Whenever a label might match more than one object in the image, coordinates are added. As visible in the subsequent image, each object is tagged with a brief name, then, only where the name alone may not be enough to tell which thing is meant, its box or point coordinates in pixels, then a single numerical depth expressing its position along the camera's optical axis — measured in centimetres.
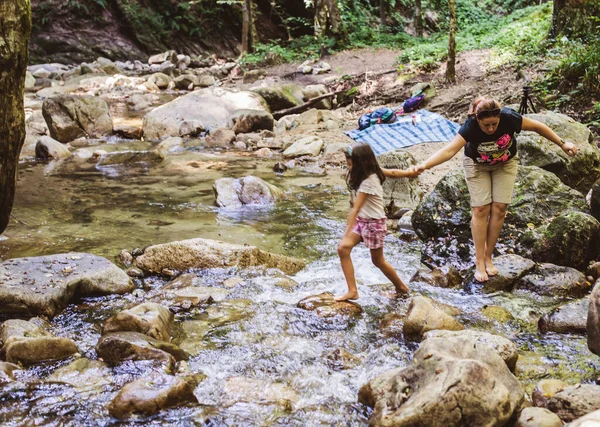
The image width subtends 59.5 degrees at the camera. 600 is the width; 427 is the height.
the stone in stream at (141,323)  417
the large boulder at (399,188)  833
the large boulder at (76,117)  1416
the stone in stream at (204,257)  593
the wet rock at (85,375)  359
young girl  467
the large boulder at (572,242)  529
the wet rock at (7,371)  355
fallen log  1708
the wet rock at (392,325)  435
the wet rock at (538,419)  280
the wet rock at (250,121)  1528
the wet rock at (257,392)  346
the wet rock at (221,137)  1424
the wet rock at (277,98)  1735
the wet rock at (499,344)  360
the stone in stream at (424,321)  420
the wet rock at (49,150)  1234
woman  460
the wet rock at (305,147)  1261
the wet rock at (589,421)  221
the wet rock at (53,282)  464
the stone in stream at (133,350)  383
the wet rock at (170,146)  1317
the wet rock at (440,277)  544
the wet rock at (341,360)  387
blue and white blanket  1107
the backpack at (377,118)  1210
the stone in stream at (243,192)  872
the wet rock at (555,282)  492
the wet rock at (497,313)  455
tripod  884
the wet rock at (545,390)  319
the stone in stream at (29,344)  379
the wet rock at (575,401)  289
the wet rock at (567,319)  414
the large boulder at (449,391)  276
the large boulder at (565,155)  707
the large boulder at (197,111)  1520
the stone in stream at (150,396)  324
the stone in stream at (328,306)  475
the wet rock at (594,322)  322
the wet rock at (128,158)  1209
